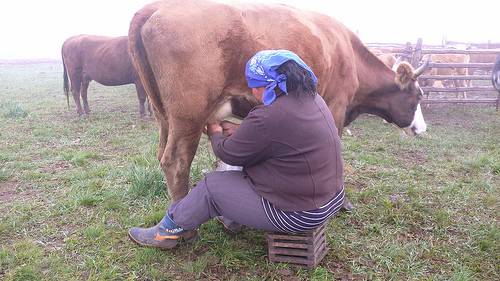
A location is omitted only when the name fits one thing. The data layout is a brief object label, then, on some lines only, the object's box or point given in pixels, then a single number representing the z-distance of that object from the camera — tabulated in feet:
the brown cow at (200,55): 8.97
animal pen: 31.78
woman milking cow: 7.49
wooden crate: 8.86
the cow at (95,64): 29.94
